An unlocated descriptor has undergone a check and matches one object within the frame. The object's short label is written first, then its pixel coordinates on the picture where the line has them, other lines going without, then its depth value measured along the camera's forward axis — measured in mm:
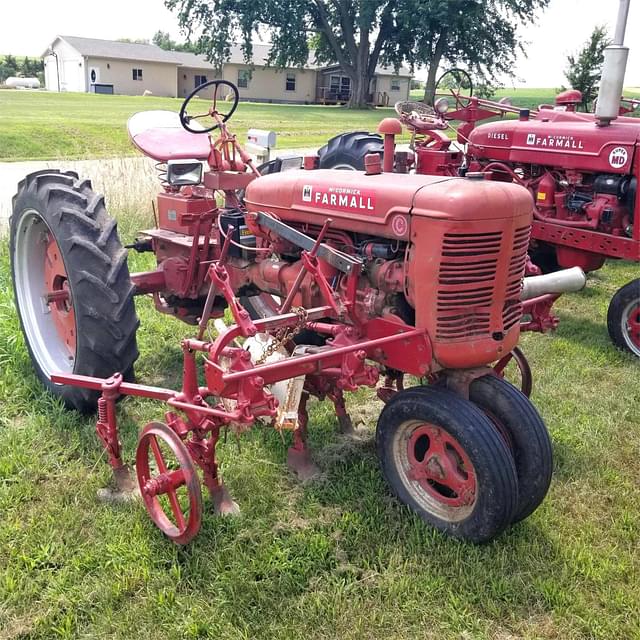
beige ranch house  47156
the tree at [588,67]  20859
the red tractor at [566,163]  5242
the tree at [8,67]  56375
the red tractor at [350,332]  2664
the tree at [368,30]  32844
